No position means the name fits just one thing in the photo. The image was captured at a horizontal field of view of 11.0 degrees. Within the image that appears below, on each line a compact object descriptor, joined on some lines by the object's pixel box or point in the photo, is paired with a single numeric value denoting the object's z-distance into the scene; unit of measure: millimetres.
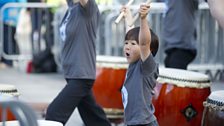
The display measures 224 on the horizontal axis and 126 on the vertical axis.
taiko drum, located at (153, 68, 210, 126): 9559
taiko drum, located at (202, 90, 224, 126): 8119
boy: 7964
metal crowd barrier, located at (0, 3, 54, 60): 21242
